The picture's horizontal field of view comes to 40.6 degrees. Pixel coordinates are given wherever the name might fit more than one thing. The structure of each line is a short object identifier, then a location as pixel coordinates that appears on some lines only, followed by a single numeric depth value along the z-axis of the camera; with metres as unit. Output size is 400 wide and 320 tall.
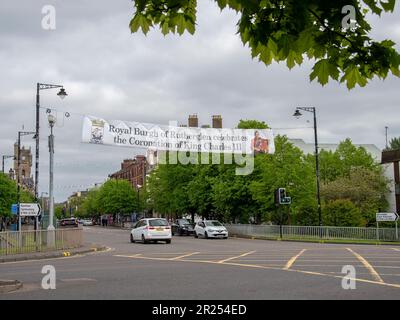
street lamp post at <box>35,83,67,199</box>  29.00
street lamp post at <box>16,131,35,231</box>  44.33
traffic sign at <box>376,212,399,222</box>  35.72
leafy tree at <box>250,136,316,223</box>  43.47
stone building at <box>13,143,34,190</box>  153.00
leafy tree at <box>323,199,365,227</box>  41.69
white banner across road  25.75
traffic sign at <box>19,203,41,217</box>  28.78
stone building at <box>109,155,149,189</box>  122.12
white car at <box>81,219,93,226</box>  123.12
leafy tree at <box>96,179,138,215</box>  105.00
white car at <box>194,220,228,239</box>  43.00
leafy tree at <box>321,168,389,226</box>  53.06
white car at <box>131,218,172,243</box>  34.47
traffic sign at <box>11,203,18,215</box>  31.84
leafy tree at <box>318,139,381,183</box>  66.38
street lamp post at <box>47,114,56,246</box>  27.94
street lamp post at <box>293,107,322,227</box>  38.12
